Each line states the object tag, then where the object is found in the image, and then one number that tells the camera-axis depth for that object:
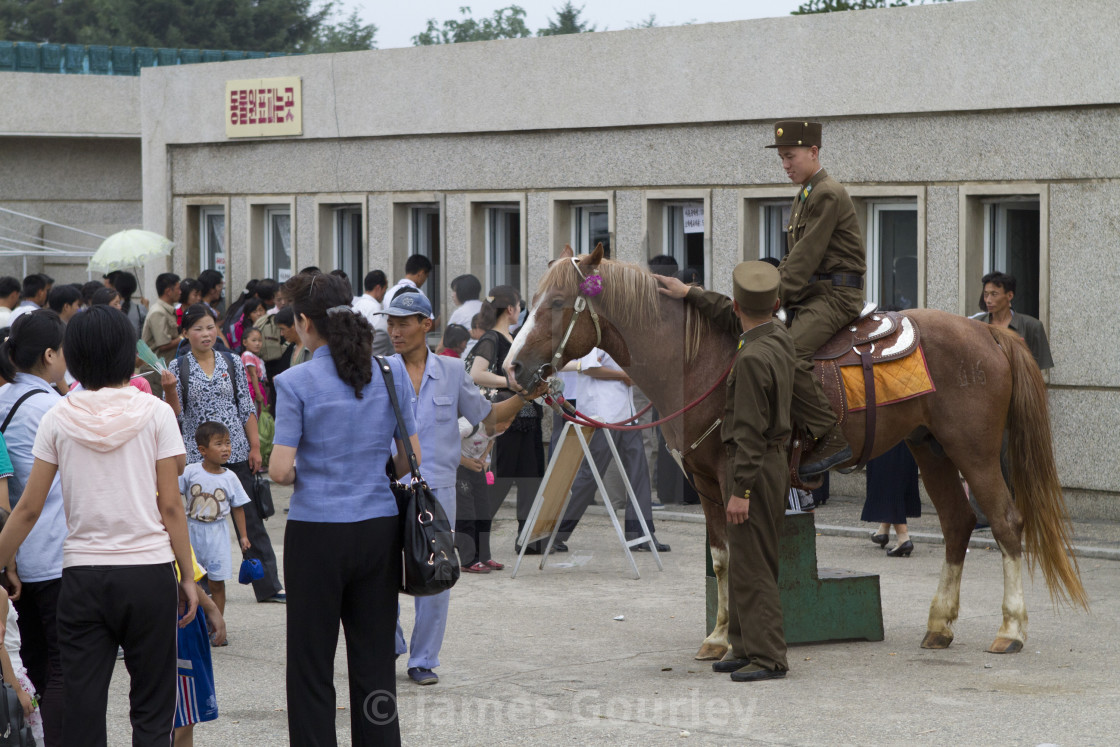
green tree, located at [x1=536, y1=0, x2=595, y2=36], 56.72
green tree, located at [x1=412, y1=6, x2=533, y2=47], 61.34
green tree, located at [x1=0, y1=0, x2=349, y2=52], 55.03
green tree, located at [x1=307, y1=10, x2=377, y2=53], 60.84
